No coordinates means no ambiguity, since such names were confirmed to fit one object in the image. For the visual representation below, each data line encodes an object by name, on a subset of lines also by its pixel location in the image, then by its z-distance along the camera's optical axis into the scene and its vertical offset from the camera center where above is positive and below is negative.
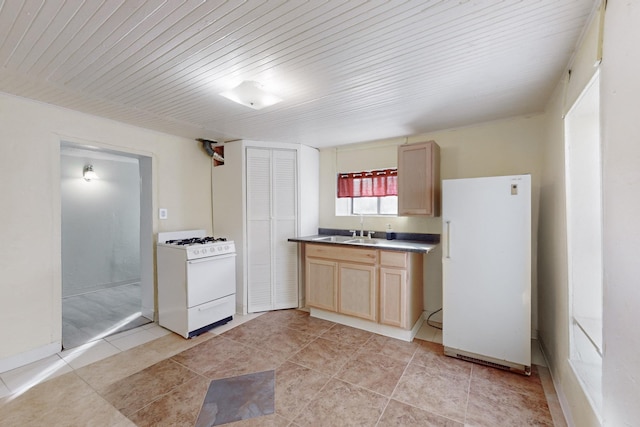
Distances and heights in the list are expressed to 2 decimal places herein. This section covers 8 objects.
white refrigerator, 2.18 -0.51
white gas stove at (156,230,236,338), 2.84 -0.79
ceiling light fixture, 2.03 +0.96
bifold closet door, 3.57 -0.21
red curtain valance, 3.53 +0.41
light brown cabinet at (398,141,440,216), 2.88 +0.38
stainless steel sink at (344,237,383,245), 3.43 -0.37
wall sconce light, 4.35 +0.69
